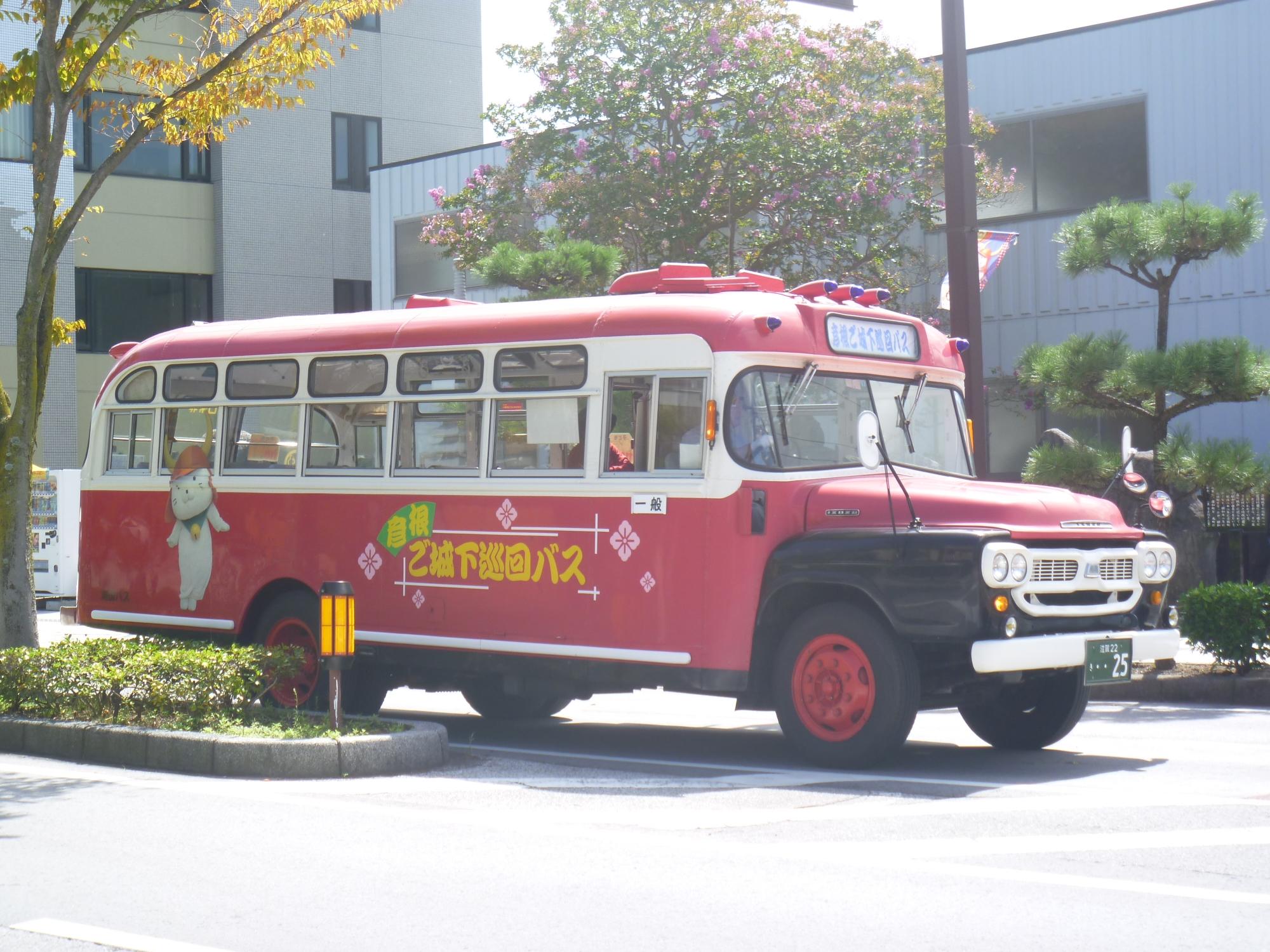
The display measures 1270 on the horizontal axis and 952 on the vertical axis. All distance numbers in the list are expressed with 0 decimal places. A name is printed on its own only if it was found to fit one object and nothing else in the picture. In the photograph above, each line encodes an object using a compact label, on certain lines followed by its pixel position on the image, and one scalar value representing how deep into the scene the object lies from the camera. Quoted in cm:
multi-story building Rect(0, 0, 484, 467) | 3419
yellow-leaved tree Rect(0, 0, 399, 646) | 1208
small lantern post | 988
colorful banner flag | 1923
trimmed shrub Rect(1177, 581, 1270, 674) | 1368
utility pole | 1377
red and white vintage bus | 954
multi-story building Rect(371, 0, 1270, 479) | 2134
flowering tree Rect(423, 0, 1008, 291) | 2139
